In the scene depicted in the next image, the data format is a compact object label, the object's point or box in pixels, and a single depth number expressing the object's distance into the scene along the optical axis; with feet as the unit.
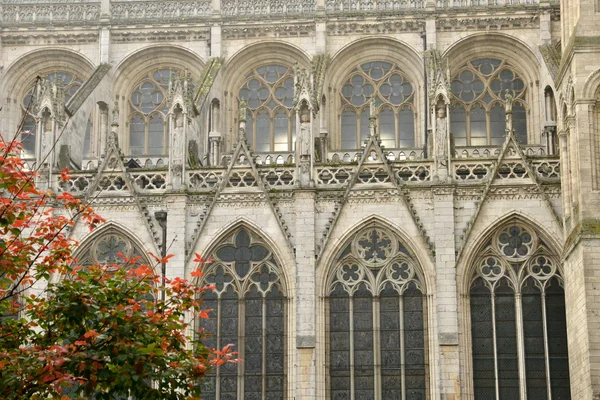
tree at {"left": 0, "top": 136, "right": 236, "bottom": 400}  50.57
